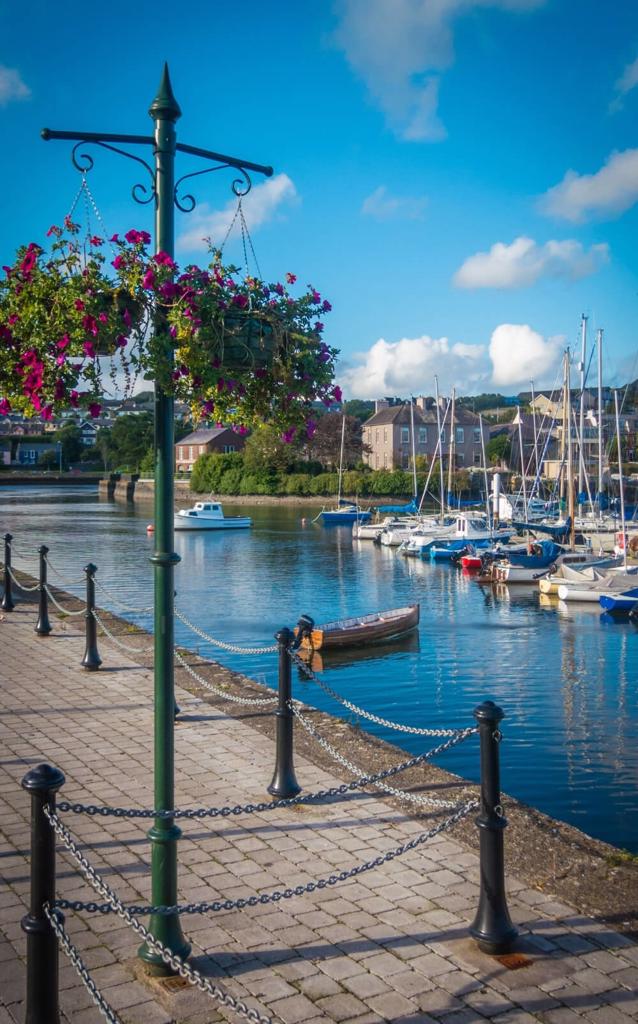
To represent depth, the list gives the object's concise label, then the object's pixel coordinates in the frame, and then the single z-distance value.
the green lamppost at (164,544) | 5.10
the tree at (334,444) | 108.81
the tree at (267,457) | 100.38
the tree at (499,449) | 113.21
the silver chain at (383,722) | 6.29
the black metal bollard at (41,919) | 4.10
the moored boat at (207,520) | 69.88
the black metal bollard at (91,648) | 12.48
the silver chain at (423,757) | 5.81
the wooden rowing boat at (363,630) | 23.49
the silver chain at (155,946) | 3.79
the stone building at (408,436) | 111.50
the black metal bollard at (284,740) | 7.48
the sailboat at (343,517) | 74.81
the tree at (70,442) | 159.25
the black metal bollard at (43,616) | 15.02
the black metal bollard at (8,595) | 17.66
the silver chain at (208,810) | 4.50
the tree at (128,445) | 136.75
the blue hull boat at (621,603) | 30.67
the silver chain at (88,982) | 4.06
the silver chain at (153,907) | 4.32
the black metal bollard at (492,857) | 5.02
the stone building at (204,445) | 125.06
